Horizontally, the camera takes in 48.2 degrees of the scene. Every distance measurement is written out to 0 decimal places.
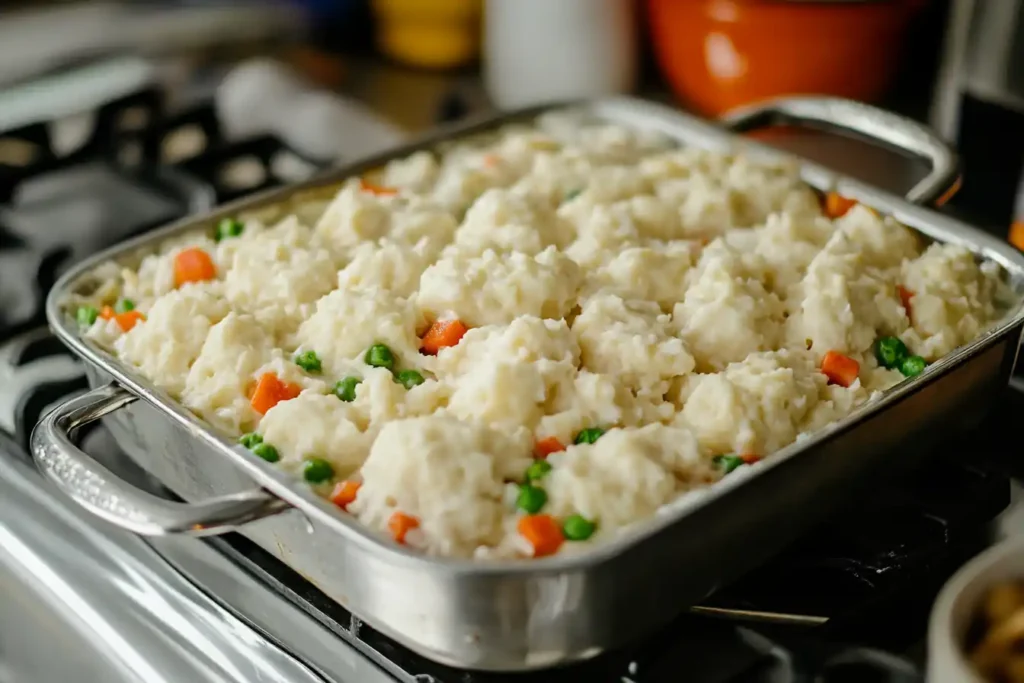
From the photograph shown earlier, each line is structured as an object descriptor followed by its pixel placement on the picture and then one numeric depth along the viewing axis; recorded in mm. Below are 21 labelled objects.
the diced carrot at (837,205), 1220
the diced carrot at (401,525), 776
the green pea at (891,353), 986
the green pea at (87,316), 1037
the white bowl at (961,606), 729
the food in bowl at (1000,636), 747
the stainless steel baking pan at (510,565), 739
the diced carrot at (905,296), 1058
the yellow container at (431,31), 1900
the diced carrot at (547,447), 868
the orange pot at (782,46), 1521
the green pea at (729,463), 851
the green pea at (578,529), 785
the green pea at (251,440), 877
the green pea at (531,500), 808
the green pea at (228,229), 1167
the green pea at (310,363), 963
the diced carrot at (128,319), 1028
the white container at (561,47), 1695
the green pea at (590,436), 872
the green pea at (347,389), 928
